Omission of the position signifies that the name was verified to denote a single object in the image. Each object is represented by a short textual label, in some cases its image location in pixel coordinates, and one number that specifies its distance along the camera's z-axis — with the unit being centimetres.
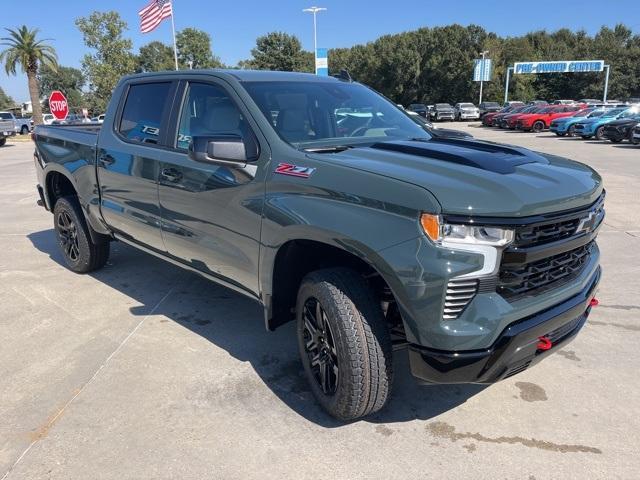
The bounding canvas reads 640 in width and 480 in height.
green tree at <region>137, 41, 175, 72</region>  9981
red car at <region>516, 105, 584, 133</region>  3133
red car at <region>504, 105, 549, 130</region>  3241
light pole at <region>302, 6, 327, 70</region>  3712
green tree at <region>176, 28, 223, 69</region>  7656
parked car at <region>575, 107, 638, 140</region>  2377
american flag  2664
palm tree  4012
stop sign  2094
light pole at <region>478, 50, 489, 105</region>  5553
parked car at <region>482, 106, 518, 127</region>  3750
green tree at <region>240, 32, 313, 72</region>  6831
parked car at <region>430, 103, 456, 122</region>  4566
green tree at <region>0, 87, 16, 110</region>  11128
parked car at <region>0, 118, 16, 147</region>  2500
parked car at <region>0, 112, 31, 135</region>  3666
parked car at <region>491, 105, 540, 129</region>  3332
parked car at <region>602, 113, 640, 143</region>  2120
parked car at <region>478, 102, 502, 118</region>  4522
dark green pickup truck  232
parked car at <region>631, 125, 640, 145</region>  2035
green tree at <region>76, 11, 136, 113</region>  4547
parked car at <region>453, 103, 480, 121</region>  4622
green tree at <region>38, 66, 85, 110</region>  11631
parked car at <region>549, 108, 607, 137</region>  2605
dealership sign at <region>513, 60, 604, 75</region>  5384
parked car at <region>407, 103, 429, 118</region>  4387
